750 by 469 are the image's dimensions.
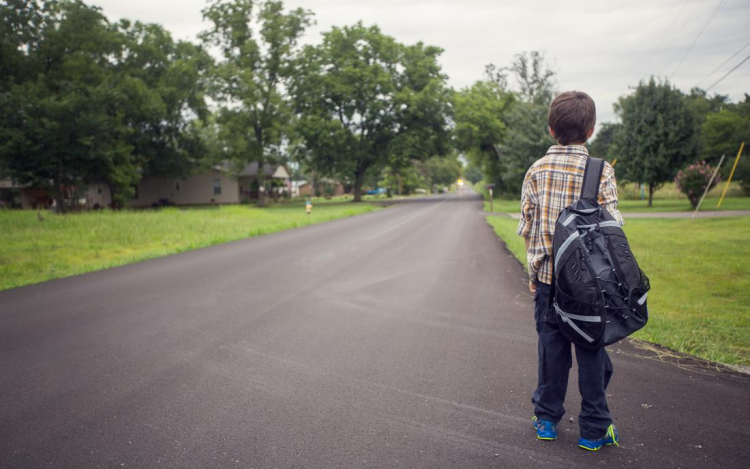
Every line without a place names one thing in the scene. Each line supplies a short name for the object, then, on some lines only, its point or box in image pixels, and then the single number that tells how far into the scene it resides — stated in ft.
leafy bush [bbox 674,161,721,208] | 74.54
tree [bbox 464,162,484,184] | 613.68
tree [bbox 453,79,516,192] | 159.22
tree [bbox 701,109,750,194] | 137.80
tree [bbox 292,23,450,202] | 153.48
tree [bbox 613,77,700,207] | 84.23
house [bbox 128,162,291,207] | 159.53
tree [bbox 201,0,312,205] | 130.00
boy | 9.30
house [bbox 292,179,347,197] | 254.39
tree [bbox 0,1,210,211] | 101.19
